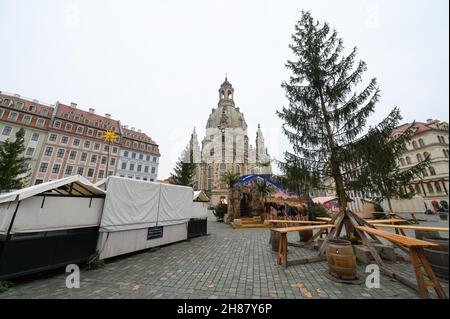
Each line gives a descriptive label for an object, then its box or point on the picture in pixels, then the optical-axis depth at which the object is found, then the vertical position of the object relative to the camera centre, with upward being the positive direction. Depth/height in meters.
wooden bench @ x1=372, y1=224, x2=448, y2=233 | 4.08 -0.58
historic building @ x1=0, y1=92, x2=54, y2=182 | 26.77 +14.02
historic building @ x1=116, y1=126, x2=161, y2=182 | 37.38 +11.51
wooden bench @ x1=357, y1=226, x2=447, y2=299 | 3.04 -1.12
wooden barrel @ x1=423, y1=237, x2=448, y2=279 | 2.85 -1.08
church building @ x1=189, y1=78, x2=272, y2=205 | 50.91 +18.42
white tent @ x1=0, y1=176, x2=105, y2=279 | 3.96 -0.61
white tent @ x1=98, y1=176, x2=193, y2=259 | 5.80 -0.46
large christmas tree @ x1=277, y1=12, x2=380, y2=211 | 6.70 +4.21
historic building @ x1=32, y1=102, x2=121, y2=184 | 29.44 +11.07
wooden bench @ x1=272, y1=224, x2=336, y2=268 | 5.12 -1.49
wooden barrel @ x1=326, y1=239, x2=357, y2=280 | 4.04 -1.35
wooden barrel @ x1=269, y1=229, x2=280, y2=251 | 6.90 -1.47
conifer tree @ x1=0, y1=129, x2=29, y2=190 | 15.70 +3.89
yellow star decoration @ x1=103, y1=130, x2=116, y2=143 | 19.62 +8.20
